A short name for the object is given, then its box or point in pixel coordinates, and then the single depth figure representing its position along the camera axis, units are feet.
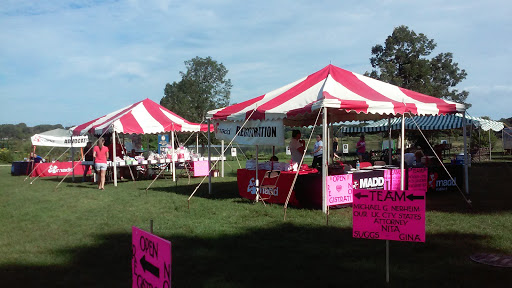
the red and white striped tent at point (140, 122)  53.57
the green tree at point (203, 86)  197.26
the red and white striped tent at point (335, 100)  31.35
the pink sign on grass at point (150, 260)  9.84
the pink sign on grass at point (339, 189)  30.99
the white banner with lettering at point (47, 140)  77.30
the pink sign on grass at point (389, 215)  15.06
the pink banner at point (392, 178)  35.86
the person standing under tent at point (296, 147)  37.09
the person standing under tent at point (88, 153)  58.03
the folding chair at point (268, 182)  35.09
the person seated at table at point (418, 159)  40.14
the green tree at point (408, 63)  106.83
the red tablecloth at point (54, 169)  71.00
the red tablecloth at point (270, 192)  34.03
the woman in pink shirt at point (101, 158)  48.37
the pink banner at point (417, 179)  37.04
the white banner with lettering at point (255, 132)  33.91
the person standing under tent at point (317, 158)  47.67
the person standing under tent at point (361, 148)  69.36
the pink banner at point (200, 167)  60.16
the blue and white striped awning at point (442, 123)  68.64
